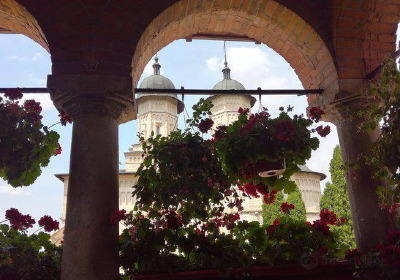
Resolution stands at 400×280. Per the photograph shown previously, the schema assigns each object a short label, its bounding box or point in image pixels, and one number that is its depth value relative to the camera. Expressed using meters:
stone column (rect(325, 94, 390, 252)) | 3.23
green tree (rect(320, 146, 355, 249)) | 19.50
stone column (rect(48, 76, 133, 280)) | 2.66
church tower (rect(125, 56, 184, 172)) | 27.08
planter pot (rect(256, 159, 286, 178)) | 3.05
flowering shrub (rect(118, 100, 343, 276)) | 2.69
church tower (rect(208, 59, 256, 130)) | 26.42
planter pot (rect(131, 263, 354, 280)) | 2.55
